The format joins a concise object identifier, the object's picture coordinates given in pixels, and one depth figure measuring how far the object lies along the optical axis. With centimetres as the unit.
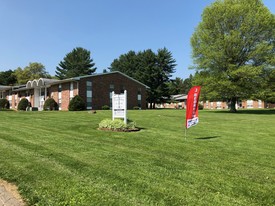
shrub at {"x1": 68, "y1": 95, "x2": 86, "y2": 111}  2819
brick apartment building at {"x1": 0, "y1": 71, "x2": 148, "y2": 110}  3131
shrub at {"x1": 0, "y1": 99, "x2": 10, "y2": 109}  3826
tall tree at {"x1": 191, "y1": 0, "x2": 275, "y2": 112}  2523
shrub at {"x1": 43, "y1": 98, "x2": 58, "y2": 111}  3272
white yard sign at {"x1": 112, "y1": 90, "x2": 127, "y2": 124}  1037
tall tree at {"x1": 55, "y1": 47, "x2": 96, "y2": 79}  5900
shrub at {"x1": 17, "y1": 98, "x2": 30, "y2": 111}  3487
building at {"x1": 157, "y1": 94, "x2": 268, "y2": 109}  5855
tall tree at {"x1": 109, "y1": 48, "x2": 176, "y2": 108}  4868
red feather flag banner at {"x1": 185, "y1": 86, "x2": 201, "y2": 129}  785
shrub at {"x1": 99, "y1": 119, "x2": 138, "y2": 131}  915
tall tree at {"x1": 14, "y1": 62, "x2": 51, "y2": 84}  6172
